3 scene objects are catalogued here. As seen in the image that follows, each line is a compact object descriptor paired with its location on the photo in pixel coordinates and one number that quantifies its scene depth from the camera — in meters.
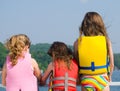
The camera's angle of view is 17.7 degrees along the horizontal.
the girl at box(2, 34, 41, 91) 4.57
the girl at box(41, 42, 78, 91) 4.56
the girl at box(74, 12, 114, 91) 4.55
